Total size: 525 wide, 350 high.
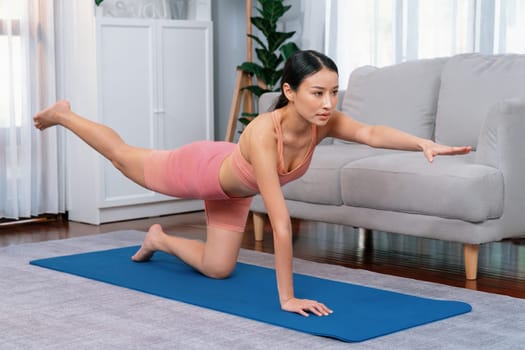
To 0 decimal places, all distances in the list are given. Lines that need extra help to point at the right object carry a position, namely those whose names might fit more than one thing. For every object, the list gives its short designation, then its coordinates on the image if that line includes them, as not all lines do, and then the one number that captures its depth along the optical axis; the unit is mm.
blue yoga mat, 2609
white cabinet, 4965
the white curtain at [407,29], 4598
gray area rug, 2447
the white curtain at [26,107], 4879
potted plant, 5395
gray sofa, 3338
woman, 2746
